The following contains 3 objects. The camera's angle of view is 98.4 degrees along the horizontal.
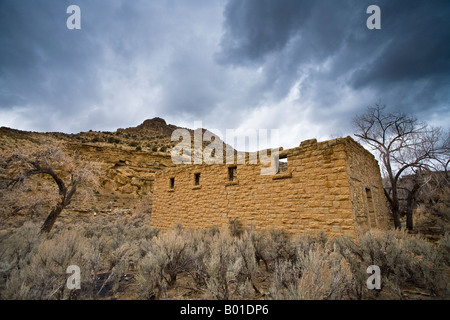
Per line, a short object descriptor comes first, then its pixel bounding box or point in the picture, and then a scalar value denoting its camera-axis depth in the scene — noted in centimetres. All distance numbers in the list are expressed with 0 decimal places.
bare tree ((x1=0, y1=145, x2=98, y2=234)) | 605
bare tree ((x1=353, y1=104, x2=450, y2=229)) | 900
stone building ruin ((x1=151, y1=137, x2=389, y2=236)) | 557
